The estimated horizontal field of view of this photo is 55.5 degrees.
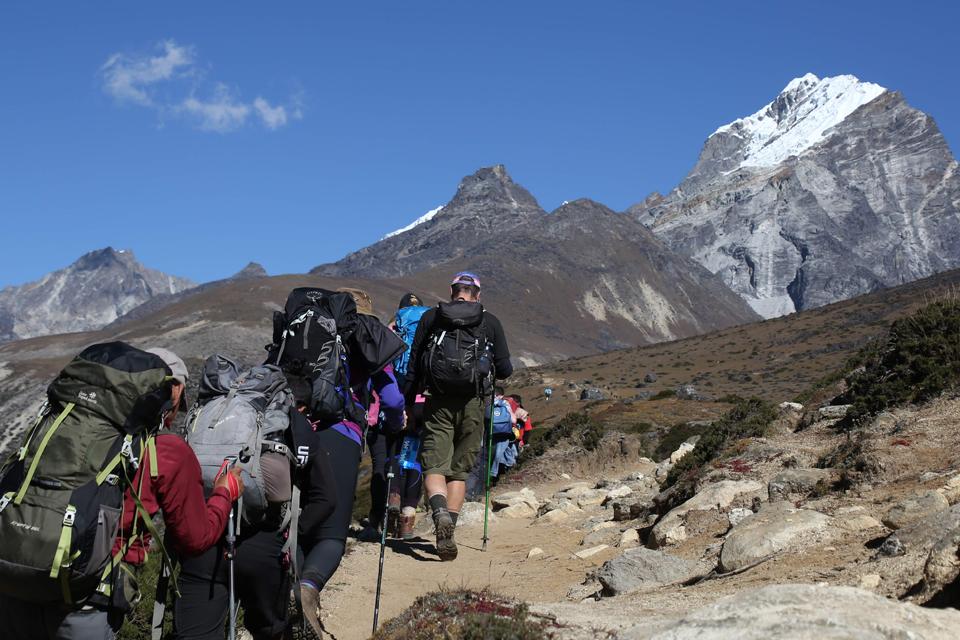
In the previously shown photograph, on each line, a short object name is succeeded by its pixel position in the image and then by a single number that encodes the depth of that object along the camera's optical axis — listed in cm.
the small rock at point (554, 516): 1030
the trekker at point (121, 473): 325
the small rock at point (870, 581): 464
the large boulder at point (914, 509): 543
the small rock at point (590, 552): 808
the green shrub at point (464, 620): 400
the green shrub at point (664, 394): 2890
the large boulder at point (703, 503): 751
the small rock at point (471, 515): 1029
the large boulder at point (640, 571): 608
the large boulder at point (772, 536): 581
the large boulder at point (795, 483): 721
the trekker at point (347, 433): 467
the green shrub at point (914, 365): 886
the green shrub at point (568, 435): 1598
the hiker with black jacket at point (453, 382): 707
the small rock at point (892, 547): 492
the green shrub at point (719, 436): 960
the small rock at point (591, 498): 1132
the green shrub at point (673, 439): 1614
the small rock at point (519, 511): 1111
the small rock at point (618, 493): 1112
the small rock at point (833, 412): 1042
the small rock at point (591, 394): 4759
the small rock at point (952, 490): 568
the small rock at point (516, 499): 1166
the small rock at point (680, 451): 1431
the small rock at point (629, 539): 828
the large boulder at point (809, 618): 312
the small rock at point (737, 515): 704
